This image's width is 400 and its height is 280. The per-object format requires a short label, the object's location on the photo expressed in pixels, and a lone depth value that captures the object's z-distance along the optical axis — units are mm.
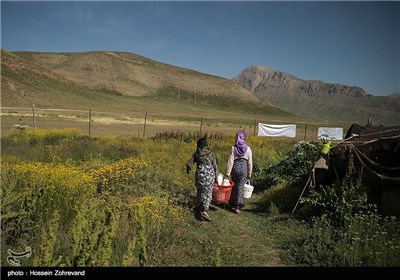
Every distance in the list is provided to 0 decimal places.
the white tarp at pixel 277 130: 26539
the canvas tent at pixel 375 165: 6160
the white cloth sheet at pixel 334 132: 27172
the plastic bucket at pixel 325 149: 6827
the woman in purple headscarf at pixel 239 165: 7329
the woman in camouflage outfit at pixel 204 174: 6688
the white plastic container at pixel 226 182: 7434
